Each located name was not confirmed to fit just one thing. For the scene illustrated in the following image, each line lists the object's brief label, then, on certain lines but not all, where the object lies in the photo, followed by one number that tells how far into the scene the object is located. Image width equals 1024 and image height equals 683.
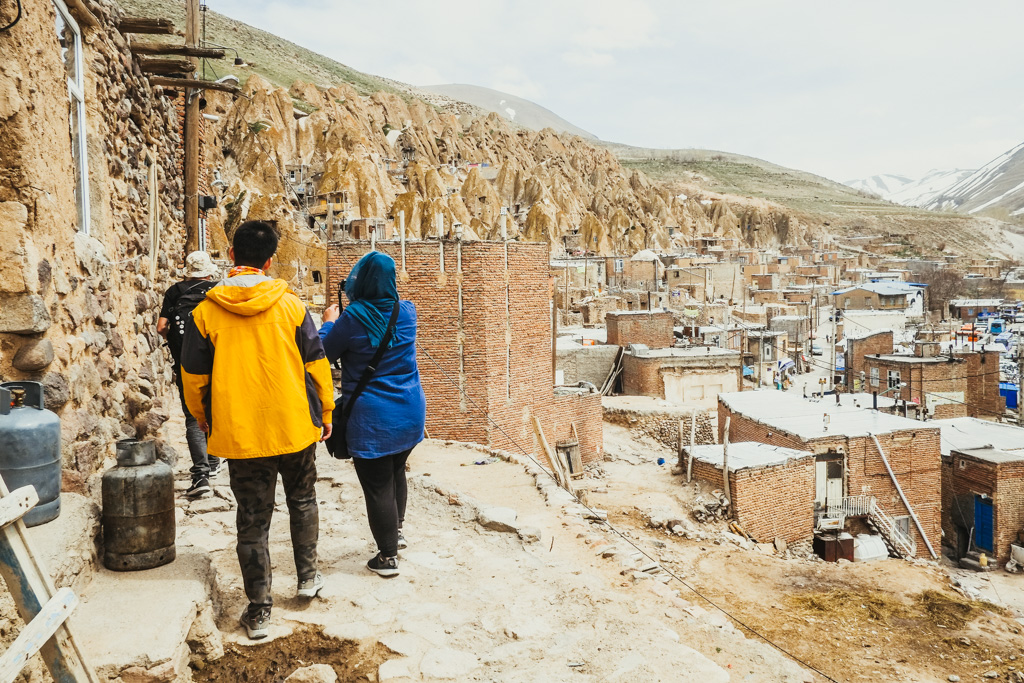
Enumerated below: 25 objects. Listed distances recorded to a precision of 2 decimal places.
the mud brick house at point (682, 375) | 28.03
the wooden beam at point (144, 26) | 7.21
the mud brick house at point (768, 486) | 14.34
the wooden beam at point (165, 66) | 8.12
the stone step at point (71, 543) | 2.90
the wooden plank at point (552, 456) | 14.37
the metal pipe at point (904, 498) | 17.72
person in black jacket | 4.99
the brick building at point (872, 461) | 17.33
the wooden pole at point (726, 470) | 14.25
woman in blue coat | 3.81
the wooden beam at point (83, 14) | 5.61
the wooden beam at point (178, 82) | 8.65
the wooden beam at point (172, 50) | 7.84
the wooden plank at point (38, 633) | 1.93
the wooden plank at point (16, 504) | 2.10
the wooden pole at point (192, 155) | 10.66
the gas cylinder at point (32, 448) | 2.94
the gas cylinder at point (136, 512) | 3.44
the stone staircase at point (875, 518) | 16.89
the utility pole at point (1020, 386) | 28.52
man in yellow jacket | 3.20
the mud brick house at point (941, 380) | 30.97
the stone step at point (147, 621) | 2.69
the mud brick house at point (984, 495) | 18.30
